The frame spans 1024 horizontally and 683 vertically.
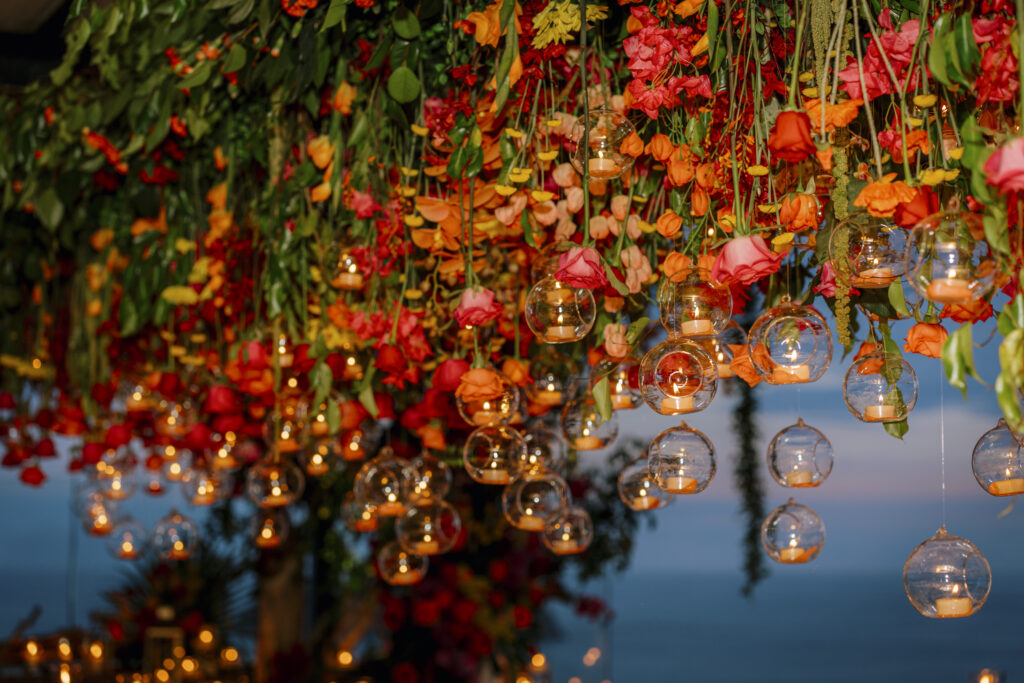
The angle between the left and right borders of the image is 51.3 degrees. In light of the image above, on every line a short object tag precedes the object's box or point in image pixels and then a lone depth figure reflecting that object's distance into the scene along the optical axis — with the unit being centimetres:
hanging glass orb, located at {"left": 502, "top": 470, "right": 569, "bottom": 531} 202
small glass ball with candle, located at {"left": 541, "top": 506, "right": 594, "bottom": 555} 221
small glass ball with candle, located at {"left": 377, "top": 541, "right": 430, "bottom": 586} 230
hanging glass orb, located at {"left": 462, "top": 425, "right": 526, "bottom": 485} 182
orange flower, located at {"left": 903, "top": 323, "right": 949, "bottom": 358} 133
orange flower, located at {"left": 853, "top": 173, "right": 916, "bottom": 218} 113
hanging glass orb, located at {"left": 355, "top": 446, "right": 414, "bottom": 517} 214
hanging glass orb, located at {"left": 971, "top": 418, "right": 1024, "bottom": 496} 136
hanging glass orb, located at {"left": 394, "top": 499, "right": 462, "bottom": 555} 215
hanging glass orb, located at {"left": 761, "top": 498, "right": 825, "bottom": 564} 180
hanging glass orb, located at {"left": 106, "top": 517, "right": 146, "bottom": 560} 343
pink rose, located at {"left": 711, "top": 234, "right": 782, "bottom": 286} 120
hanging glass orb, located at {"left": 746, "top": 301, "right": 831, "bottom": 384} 130
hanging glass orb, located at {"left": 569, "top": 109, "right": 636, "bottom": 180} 142
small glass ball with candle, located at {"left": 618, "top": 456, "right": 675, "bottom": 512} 201
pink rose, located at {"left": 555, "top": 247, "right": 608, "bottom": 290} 134
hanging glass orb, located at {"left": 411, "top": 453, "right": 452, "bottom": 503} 214
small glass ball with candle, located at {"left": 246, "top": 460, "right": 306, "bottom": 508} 251
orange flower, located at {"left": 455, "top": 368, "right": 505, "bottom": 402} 167
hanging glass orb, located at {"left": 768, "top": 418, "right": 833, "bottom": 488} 161
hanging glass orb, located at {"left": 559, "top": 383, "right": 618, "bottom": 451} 192
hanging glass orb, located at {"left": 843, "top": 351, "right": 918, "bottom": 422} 139
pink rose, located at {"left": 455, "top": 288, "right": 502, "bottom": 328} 158
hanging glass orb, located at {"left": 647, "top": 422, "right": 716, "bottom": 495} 149
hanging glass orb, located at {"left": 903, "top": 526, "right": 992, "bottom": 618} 136
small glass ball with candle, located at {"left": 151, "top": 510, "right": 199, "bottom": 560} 322
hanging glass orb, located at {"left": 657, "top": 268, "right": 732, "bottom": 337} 137
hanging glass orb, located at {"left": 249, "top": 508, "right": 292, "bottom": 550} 275
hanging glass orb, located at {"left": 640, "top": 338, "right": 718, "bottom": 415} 137
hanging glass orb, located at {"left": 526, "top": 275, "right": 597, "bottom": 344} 140
